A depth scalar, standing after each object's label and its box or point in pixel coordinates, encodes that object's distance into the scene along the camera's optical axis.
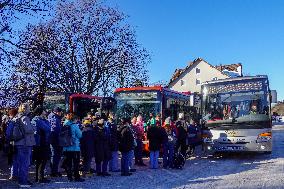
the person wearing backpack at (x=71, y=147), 7.17
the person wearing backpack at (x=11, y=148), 6.70
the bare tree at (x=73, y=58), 23.18
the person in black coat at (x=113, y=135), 8.39
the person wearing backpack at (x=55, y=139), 7.75
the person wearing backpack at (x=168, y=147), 9.32
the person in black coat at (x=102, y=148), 7.95
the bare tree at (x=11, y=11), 11.63
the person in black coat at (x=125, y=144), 8.17
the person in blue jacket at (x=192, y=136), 11.90
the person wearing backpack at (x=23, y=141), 6.61
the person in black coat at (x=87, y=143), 7.88
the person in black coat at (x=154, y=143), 9.21
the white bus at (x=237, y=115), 10.41
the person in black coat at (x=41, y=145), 6.99
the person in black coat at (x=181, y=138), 9.65
